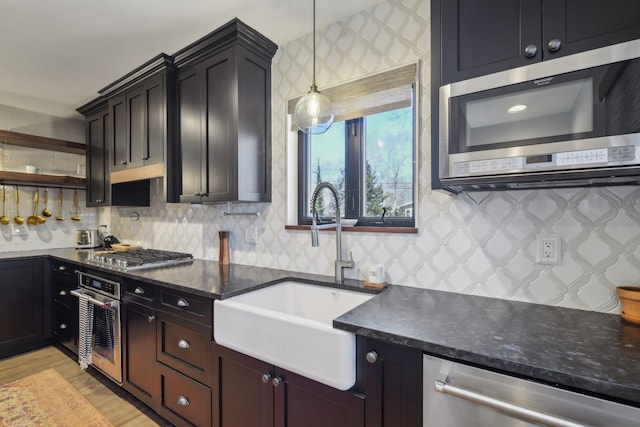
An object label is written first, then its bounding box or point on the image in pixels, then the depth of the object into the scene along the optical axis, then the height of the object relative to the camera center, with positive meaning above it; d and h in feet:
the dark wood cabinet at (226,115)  6.33 +2.21
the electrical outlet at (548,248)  4.12 -0.50
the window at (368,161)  5.67 +1.11
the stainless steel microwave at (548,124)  2.81 +0.94
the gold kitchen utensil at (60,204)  11.37 +0.36
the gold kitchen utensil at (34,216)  10.52 -0.07
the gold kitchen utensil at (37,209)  10.68 +0.18
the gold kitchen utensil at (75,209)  11.76 +0.19
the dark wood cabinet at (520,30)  2.93 +1.98
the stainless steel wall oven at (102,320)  6.89 -2.59
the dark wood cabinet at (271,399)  3.61 -2.51
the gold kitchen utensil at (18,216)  10.24 -0.07
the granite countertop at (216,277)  5.17 -1.29
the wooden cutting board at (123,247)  9.71 -1.09
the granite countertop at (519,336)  2.40 -1.29
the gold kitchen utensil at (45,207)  10.92 +0.24
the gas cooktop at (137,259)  7.02 -1.16
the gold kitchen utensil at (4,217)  9.93 -0.10
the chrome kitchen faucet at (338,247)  5.44 -0.64
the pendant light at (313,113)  4.88 +1.66
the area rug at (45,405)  6.19 -4.28
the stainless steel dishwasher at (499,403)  2.30 -1.61
